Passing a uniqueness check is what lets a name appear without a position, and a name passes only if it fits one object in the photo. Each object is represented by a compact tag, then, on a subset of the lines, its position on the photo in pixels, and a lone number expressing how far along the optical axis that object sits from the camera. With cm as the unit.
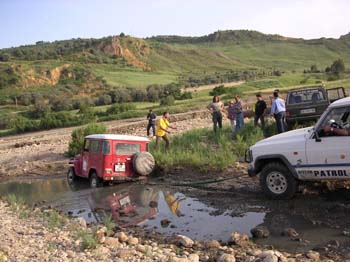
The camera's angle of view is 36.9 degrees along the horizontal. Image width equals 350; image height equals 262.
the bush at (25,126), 4459
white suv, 997
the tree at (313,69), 8674
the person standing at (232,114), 2088
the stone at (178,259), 771
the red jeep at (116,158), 1574
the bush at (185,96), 5515
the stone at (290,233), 898
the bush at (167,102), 4741
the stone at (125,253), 830
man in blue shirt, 1714
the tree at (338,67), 7465
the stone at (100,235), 925
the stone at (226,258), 766
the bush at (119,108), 4680
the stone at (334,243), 823
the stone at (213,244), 869
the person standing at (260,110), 1911
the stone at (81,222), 1093
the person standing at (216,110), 2030
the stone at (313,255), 765
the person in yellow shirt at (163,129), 1923
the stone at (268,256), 748
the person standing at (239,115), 2022
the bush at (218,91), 5211
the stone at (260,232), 911
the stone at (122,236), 942
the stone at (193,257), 788
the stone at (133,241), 919
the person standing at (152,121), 2569
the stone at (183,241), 885
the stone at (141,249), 849
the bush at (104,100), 6010
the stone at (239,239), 863
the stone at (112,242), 906
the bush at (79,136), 2431
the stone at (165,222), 1069
